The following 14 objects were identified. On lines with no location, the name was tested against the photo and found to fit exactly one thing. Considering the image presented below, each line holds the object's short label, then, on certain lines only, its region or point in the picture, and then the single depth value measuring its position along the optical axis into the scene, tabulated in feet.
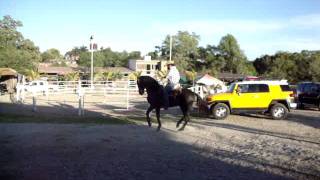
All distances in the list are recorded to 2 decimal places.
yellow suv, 48.42
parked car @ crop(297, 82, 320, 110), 62.70
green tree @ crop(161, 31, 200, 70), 270.85
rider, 38.13
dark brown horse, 37.20
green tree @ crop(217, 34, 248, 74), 245.63
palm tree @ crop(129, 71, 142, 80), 128.19
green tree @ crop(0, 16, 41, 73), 128.02
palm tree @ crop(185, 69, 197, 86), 116.52
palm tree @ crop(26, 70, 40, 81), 110.82
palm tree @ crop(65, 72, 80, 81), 118.17
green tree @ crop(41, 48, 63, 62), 334.31
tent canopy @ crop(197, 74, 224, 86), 87.69
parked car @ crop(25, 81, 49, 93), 75.68
